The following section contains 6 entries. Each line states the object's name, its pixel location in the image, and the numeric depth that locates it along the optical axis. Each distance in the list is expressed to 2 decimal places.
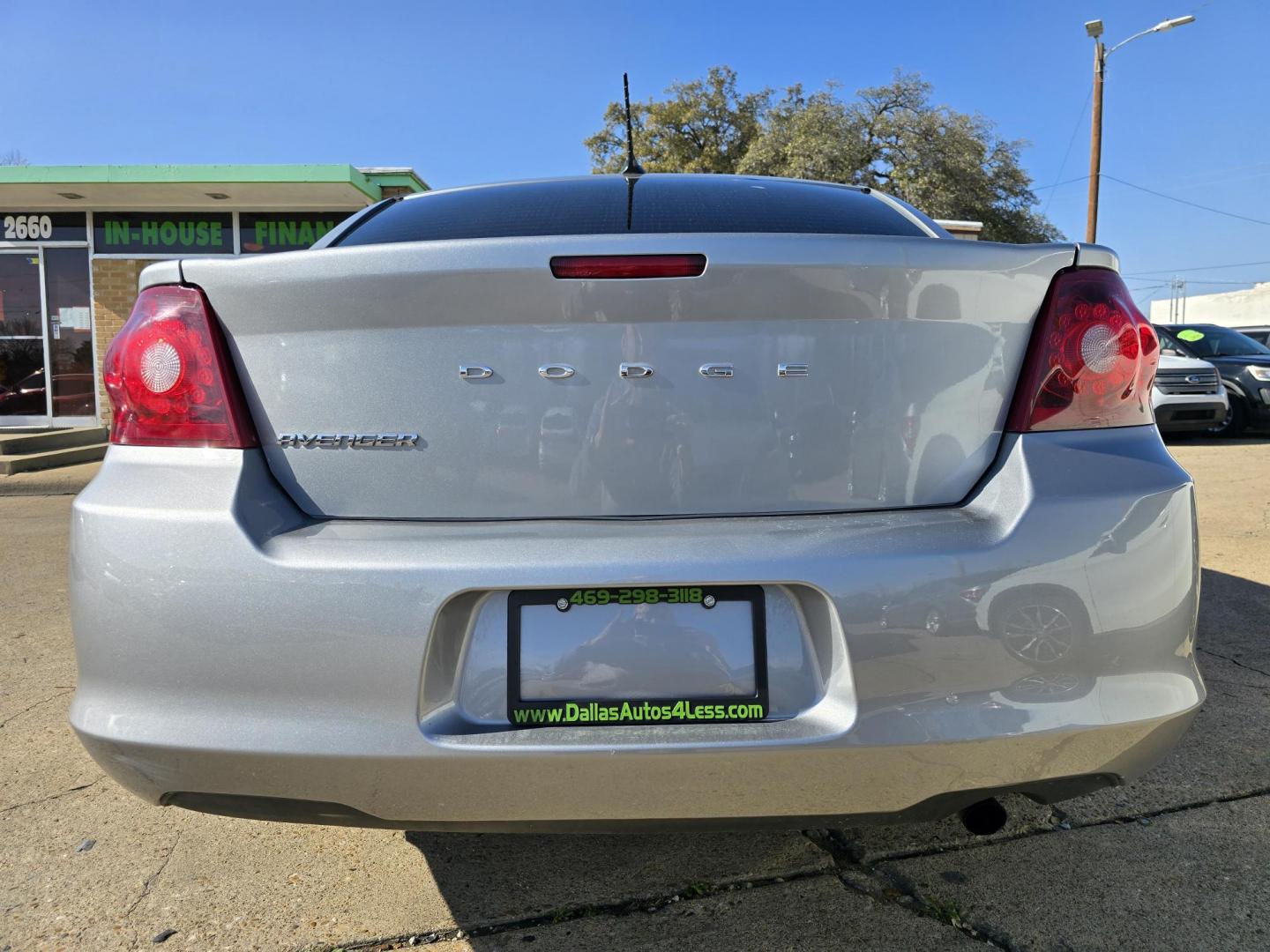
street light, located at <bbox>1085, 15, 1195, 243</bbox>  18.30
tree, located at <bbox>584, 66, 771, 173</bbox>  31.66
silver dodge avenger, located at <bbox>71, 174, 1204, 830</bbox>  1.42
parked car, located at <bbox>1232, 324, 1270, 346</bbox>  20.59
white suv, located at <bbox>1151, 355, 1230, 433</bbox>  11.20
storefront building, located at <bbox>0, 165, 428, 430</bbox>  12.88
